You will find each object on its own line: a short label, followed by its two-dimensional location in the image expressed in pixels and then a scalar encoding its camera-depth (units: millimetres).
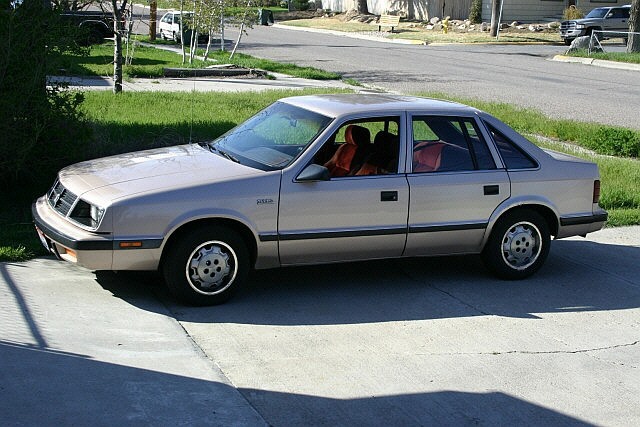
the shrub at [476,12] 54947
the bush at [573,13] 52531
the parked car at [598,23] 45312
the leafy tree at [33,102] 9148
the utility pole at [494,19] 49062
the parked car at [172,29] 38094
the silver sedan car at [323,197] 6805
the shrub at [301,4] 76438
